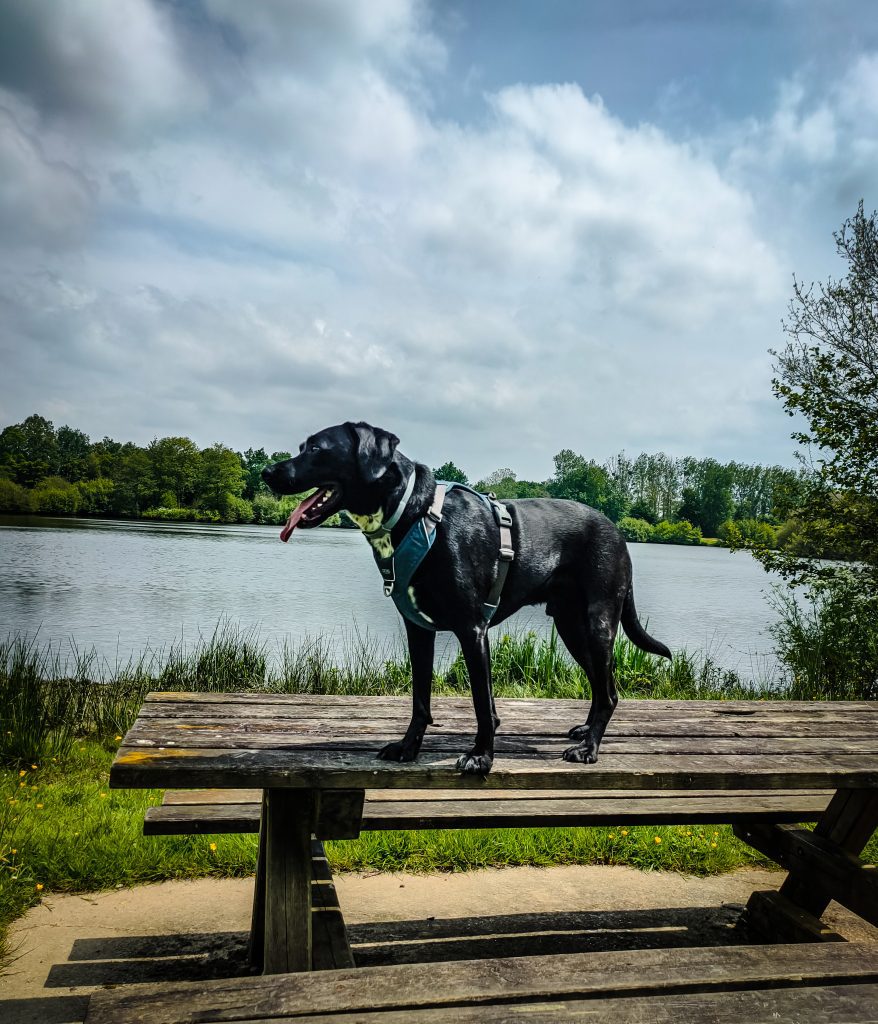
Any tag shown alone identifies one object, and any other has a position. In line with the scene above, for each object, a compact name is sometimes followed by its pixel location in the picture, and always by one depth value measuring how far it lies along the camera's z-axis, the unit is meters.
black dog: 2.58
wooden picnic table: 2.44
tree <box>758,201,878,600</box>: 9.88
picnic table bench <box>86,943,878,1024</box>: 2.08
